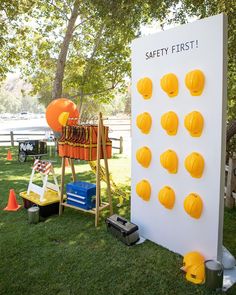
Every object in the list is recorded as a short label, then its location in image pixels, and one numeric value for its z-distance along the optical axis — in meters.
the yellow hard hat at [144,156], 4.40
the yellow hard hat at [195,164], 3.68
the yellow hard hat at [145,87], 4.26
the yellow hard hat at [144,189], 4.50
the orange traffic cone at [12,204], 6.05
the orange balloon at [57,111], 5.84
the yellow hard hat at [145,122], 4.32
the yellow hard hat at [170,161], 4.02
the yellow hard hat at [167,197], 4.13
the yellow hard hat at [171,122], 3.96
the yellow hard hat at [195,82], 3.56
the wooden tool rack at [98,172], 5.03
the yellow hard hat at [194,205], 3.77
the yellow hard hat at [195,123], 3.63
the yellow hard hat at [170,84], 3.90
